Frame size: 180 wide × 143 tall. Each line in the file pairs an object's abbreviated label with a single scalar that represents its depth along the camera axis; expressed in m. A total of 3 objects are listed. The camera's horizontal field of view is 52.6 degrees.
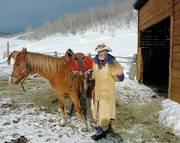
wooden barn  5.14
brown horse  3.52
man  3.11
